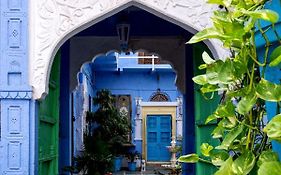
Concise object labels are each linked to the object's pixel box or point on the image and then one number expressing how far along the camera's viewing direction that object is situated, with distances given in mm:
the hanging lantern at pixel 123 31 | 5398
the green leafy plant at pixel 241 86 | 1165
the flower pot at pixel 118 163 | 14699
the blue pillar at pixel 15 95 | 3936
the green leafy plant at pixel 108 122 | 12879
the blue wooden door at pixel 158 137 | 16328
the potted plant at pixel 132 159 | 13738
